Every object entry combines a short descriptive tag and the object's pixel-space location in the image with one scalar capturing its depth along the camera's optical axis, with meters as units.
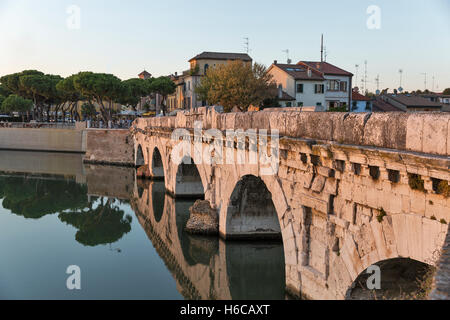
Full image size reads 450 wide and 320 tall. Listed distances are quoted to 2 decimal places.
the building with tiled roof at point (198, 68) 59.00
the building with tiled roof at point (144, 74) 97.12
